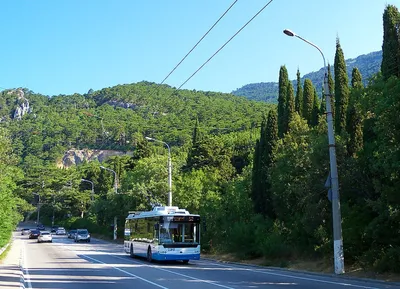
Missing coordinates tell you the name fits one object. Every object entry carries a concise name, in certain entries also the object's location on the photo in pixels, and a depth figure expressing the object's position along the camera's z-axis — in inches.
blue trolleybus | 1057.5
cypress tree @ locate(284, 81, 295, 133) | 1395.9
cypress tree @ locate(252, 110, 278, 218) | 1274.6
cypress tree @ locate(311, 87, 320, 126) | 1570.4
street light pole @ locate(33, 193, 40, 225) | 4850.4
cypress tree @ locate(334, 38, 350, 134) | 1124.5
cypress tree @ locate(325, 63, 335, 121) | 1374.0
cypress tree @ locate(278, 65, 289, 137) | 1427.2
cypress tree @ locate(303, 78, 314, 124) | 1716.3
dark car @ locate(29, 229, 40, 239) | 2886.3
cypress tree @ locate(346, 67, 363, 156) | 953.5
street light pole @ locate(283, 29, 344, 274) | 780.5
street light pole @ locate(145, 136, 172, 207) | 1566.9
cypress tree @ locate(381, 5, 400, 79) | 836.6
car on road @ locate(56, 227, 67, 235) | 3553.2
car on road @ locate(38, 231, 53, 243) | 2353.0
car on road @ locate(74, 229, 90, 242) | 2402.8
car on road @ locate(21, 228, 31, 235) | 3712.1
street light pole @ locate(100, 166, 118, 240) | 2448.5
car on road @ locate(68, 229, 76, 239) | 2820.9
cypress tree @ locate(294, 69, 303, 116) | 1695.6
